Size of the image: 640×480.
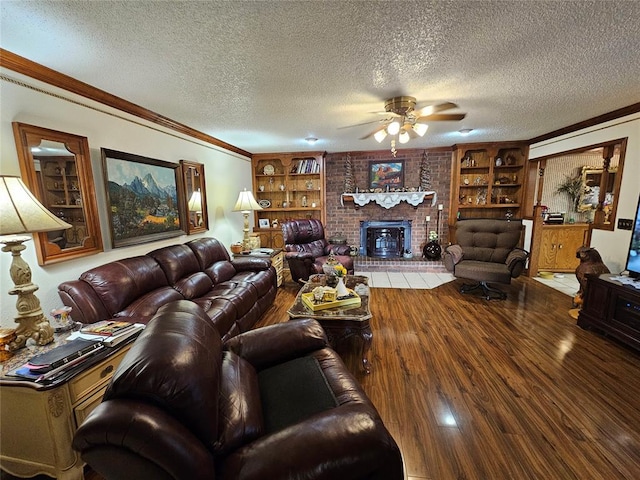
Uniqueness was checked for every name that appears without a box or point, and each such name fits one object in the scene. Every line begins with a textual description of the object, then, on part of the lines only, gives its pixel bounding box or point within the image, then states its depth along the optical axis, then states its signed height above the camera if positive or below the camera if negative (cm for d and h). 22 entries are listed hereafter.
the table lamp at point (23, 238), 132 -19
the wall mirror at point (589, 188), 507 +22
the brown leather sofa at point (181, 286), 197 -78
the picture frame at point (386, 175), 557 +54
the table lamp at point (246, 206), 415 -6
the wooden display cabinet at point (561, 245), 460 -78
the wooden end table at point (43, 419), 124 -102
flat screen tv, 262 -51
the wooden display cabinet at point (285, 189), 564 +27
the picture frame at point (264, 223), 578 -45
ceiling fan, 247 +83
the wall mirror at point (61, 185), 177 +13
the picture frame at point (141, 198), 241 +5
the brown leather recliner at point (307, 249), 420 -81
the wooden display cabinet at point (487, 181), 509 +38
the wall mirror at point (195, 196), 342 +8
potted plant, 514 +22
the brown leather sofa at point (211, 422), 75 -76
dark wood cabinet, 242 -106
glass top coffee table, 224 -100
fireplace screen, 569 -78
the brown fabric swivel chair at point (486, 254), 363 -78
